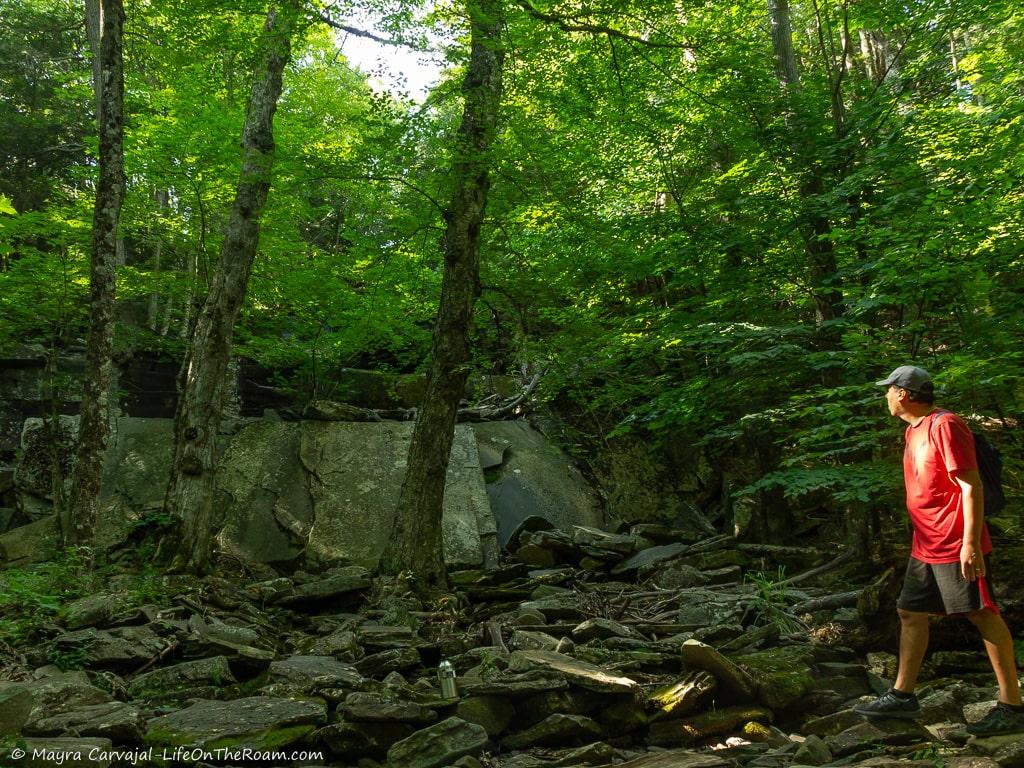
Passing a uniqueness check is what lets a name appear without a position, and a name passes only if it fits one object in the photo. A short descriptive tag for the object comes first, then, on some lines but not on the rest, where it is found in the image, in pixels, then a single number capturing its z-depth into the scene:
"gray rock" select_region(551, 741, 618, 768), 3.59
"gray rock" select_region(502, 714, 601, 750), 3.92
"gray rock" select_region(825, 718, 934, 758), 3.42
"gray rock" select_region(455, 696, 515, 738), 4.00
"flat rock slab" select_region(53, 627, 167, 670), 4.75
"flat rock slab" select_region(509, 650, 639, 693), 4.11
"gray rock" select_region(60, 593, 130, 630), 5.27
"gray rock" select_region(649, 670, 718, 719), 4.15
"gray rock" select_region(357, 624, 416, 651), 5.35
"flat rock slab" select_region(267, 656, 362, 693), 4.19
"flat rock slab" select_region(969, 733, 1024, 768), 2.82
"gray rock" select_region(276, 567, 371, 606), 6.87
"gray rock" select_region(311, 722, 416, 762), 3.56
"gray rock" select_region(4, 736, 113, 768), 2.76
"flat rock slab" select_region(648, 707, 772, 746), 4.08
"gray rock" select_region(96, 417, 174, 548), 9.19
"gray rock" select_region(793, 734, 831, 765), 3.32
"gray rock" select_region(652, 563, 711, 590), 7.25
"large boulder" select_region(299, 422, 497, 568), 8.88
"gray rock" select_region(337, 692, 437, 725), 3.65
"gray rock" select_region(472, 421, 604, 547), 9.98
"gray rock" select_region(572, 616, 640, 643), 5.51
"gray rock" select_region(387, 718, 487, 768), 3.40
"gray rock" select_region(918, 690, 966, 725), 3.73
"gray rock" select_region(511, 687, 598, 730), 4.10
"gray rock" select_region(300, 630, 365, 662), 5.10
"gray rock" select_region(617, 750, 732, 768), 3.30
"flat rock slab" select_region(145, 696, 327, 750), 3.38
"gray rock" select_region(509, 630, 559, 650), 5.07
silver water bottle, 4.16
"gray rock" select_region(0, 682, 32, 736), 3.05
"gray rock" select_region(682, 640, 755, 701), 4.25
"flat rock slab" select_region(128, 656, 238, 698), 4.36
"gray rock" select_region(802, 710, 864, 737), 3.87
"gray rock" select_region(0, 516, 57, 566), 8.75
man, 3.27
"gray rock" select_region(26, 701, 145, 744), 3.27
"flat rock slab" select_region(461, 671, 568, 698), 4.11
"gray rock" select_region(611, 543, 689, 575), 8.02
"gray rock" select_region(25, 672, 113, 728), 3.69
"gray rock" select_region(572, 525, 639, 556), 8.46
